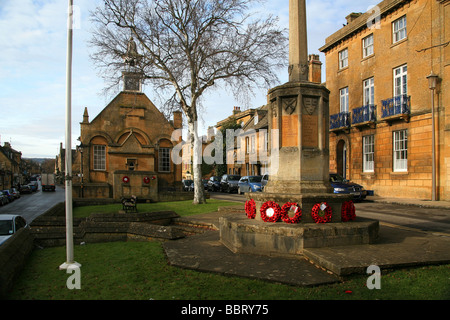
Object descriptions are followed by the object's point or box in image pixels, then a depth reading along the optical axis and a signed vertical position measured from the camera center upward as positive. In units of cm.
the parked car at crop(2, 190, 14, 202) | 3399 -306
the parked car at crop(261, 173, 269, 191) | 2485 -124
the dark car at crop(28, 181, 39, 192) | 5730 -381
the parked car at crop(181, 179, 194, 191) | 4060 -253
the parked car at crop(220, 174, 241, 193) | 3456 -208
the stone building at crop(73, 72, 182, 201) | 3356 +313
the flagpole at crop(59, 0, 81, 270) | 619 +26
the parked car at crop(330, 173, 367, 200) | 1998 -162
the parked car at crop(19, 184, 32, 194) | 5241 -368
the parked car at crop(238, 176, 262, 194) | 2730 -181
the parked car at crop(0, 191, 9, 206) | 3101 -320
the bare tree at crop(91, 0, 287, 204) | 1777 +619
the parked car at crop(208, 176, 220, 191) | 3951 -248
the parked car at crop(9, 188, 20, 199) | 3891 -326
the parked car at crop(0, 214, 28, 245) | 926 -171
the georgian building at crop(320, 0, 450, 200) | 1942 +443
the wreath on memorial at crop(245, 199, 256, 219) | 822 -114
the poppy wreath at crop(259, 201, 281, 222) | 744 -111
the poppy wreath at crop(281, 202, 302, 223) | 734 -111
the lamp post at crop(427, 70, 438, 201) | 1894 +142
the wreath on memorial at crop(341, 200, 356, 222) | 778 -116
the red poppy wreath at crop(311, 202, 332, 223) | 743 -114
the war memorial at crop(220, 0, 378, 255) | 684 -43
